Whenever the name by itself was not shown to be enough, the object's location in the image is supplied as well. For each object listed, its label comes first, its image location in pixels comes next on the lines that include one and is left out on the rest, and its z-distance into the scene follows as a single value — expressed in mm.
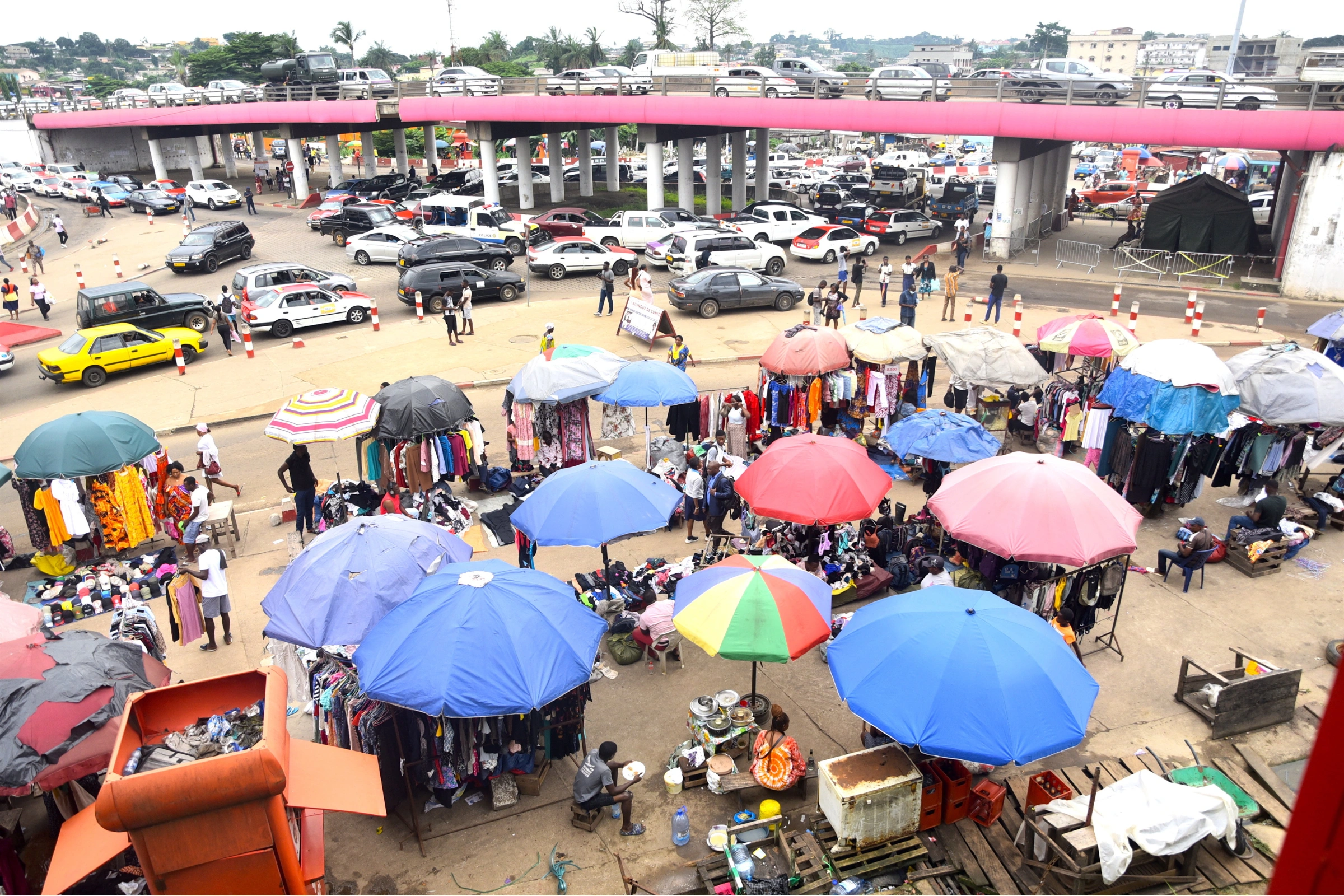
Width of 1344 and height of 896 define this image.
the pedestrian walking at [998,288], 23344
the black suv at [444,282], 26656
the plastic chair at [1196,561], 11766
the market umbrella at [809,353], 15297
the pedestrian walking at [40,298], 28062
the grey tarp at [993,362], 15039
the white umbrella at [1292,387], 12703
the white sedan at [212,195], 47688
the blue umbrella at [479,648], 7438
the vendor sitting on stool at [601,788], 8070
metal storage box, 7562
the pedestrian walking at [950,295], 24484
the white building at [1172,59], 164100
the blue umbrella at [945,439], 12820
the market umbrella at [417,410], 13508
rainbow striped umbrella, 8336
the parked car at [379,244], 33750
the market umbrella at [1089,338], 15500
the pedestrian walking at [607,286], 25109
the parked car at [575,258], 30688
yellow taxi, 21062
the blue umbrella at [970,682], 7023
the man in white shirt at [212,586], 10633
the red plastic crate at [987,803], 8164
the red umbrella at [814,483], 10828
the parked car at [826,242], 33000
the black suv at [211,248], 32500
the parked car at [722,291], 25219
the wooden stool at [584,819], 8180
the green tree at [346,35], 86375
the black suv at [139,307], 23547
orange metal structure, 5387
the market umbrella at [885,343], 15672
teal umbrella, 12547
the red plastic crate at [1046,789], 8133
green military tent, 31422
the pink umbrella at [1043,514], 9562
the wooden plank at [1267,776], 8422
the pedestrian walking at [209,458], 14422
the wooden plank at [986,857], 7531
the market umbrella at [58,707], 7059
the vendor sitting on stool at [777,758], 8375
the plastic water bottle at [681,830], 8031
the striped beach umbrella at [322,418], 12859
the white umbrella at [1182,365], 12875
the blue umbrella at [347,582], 8695
